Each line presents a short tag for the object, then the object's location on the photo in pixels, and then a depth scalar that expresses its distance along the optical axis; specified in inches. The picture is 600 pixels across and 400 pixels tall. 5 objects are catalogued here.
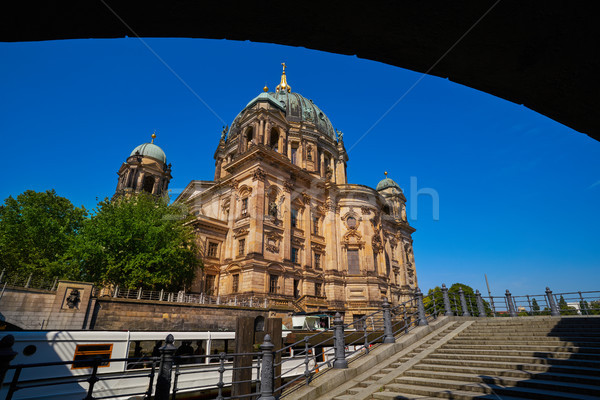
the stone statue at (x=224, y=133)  1956.0
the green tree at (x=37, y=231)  1088.2
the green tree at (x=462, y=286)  2155.5
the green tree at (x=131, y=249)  911.0
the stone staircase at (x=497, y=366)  258.2
